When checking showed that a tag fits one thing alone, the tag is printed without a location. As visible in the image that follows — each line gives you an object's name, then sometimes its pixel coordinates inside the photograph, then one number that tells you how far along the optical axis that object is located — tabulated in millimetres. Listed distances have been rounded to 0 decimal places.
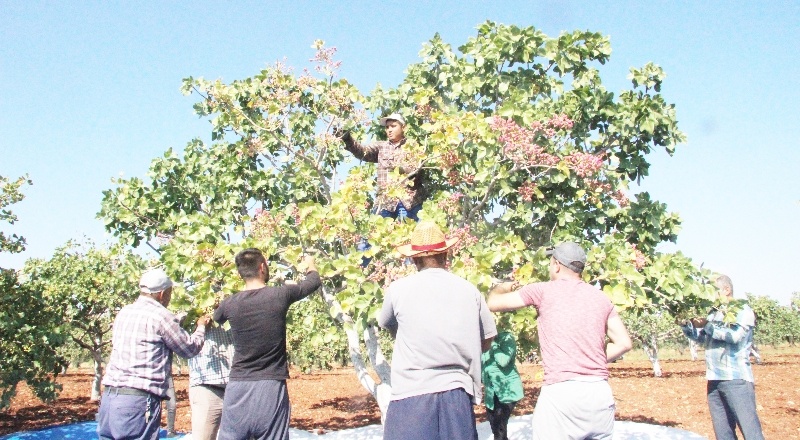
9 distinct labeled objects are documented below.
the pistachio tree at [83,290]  18172
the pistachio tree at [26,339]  9779
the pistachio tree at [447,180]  5359
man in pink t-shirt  3412
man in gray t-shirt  2902
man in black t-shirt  3883
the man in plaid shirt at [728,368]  5676
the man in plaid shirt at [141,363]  4133
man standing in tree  6430
